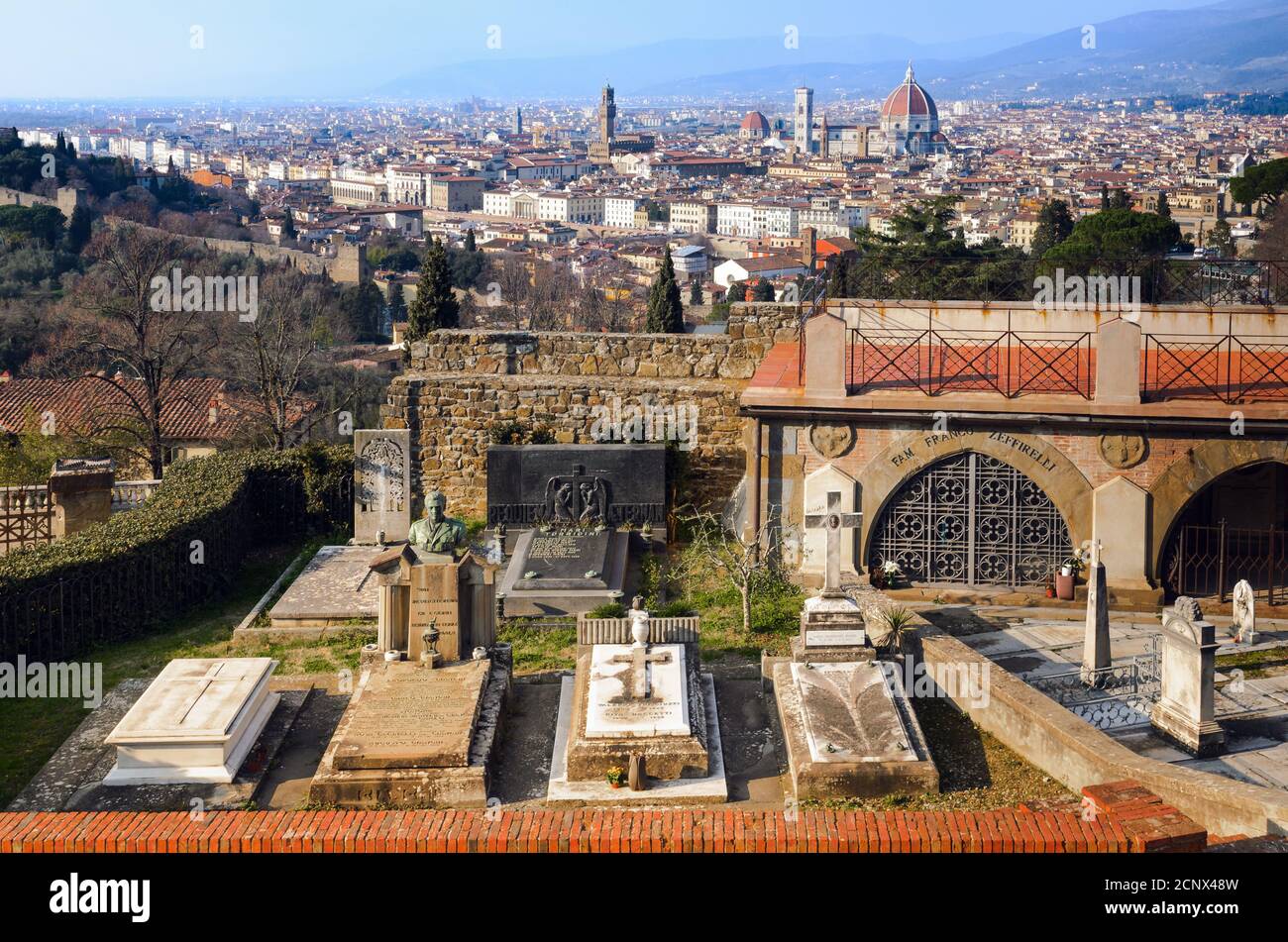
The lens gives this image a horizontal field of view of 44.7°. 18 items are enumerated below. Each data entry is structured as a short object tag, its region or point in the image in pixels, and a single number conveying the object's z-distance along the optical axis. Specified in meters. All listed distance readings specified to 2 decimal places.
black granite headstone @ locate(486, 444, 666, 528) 14.83
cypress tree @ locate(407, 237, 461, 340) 33.47
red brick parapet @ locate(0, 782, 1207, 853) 7.60
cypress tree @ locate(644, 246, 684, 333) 43.32
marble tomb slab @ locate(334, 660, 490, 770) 9.48
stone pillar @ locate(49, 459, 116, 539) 16.55
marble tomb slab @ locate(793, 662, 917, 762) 9.43
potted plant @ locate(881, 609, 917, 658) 11.27
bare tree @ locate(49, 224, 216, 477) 23.62
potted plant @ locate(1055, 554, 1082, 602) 12.95
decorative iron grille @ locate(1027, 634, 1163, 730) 10.70
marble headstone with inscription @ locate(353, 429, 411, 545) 15.19
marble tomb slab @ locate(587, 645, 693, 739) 9.80
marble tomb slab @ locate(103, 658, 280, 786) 9.61
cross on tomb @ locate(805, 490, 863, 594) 11.18
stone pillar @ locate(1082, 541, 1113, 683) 11.20
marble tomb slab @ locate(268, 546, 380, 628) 13.00
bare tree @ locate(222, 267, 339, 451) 24.00
